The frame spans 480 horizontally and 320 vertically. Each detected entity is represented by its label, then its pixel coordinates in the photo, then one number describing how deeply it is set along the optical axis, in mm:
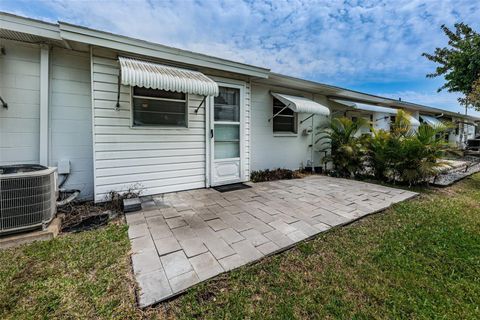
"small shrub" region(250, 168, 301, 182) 6035
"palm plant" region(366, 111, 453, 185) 5363
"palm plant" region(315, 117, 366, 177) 6598
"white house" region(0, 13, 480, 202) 3449
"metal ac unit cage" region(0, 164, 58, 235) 2430
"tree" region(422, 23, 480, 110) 10305
